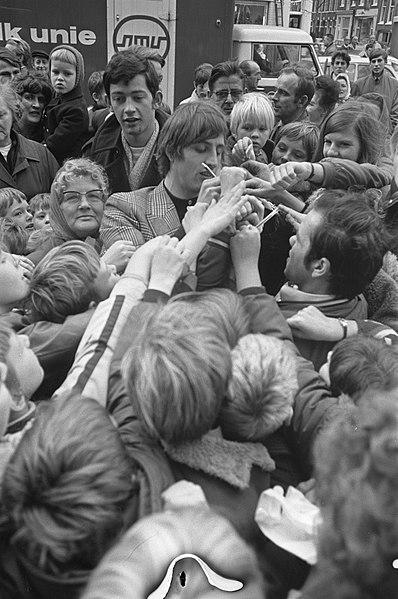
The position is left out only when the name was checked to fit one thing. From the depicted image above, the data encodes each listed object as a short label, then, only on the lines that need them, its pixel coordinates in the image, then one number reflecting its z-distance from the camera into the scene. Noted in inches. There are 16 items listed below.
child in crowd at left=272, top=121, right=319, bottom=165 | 115.2
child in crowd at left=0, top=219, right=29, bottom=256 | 87.2
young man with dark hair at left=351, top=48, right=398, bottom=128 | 270.4
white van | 365.7
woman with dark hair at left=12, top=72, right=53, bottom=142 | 172.2
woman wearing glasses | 85.6
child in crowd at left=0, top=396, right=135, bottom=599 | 33.6
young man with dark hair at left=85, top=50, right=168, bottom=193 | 101.2
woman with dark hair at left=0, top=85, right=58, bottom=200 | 118.1
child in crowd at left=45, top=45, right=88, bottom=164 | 158.2
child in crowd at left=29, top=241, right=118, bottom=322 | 58.6
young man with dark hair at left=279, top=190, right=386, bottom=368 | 63.4
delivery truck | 282.2
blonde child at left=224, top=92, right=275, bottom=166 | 118.7
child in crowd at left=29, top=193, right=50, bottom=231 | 104.4
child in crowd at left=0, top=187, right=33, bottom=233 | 100.5
